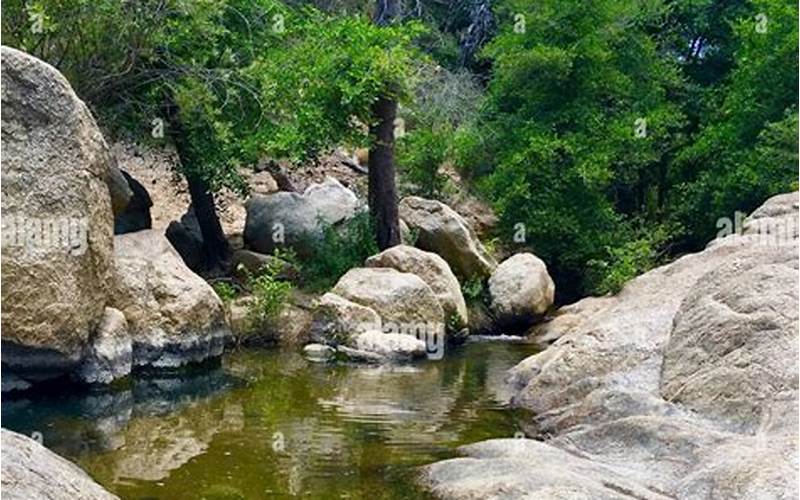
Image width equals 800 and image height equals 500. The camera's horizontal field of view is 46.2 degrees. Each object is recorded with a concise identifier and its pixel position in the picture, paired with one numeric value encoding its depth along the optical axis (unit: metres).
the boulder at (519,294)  16.81
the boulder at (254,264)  16.16
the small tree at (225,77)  13.88
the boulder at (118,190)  12.55
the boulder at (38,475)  4.73
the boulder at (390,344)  13.38
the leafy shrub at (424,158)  20.86
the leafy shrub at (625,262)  17.92
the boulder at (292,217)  17.17
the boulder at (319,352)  13.34
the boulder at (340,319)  13.68
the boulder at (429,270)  15.38
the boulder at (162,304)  11.57
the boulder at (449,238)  17.64
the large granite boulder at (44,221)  9.79
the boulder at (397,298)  14.21
